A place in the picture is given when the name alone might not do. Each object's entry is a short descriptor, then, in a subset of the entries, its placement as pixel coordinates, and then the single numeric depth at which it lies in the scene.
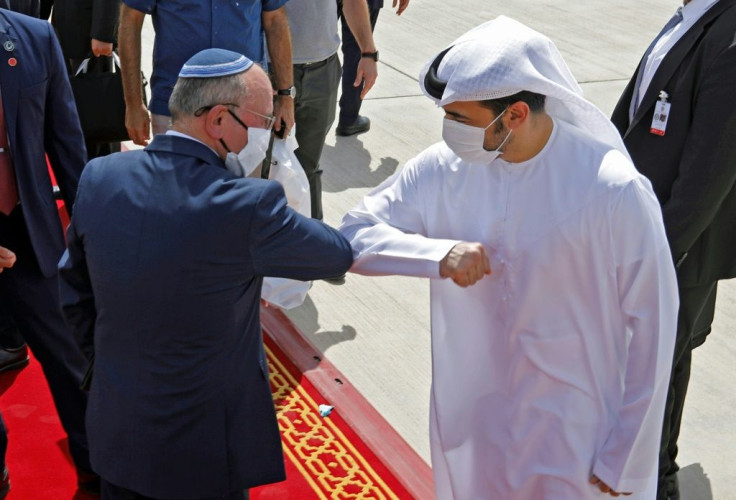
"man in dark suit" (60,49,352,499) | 2.59
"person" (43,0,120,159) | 5.57
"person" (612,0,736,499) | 3.45
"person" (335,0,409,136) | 7.21
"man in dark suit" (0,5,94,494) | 3.57
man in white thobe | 2.70
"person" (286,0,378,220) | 5.42
